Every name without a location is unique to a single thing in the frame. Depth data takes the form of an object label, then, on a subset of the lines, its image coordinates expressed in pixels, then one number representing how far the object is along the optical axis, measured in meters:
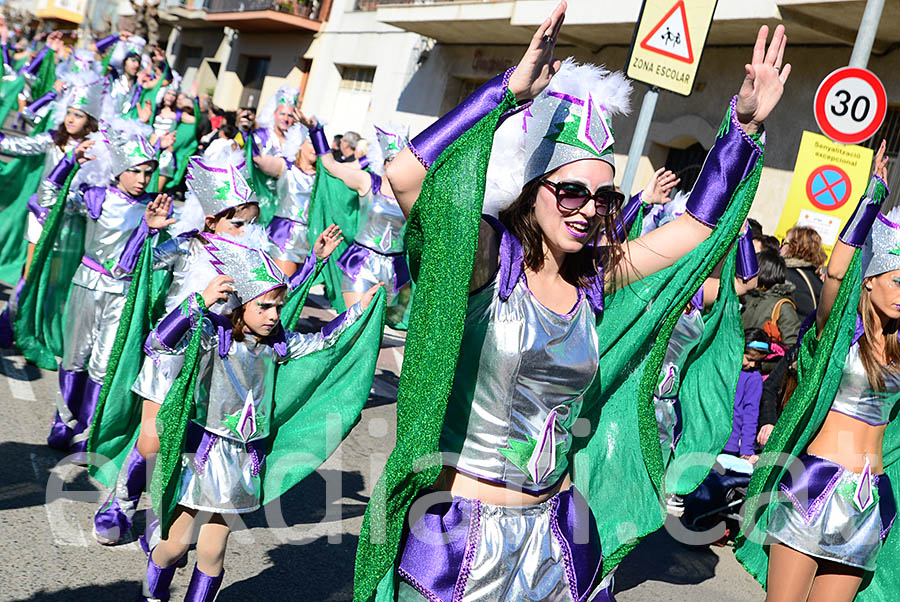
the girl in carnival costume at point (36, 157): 6.64
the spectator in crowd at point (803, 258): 6.92
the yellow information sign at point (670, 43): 6.46
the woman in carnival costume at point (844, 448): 3.50
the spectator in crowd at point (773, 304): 6.38
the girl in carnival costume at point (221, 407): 3.52
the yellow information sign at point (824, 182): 7.51
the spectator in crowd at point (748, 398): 5.98
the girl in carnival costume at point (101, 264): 5.18
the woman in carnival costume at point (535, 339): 2.12
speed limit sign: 6.81
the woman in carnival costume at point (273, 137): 8.59
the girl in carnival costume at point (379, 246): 7.31
